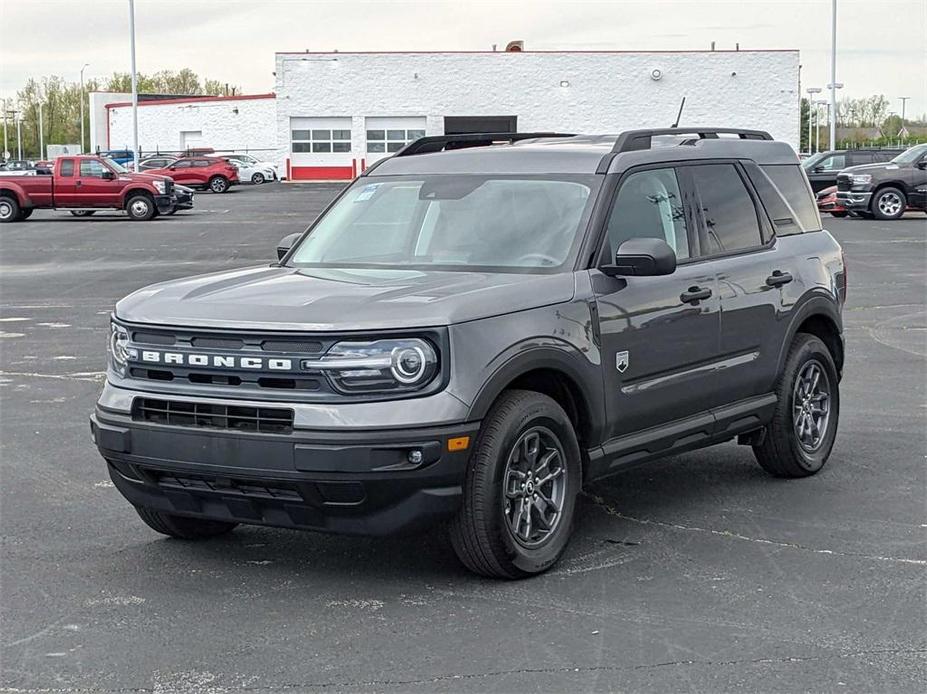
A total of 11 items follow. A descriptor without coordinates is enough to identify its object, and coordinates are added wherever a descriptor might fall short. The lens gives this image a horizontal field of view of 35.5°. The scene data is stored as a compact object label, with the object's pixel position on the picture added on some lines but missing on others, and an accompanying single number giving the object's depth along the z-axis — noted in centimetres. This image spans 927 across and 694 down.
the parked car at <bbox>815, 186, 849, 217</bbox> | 3766
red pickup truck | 3781
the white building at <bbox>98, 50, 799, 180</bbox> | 7494
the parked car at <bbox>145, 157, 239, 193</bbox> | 6159
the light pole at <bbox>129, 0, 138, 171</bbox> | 6182
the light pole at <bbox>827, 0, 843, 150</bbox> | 6456
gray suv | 545
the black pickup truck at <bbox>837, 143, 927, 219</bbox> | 3475
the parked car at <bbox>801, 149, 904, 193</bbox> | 4116
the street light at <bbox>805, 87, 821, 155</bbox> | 8866
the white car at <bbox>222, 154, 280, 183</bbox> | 7131
